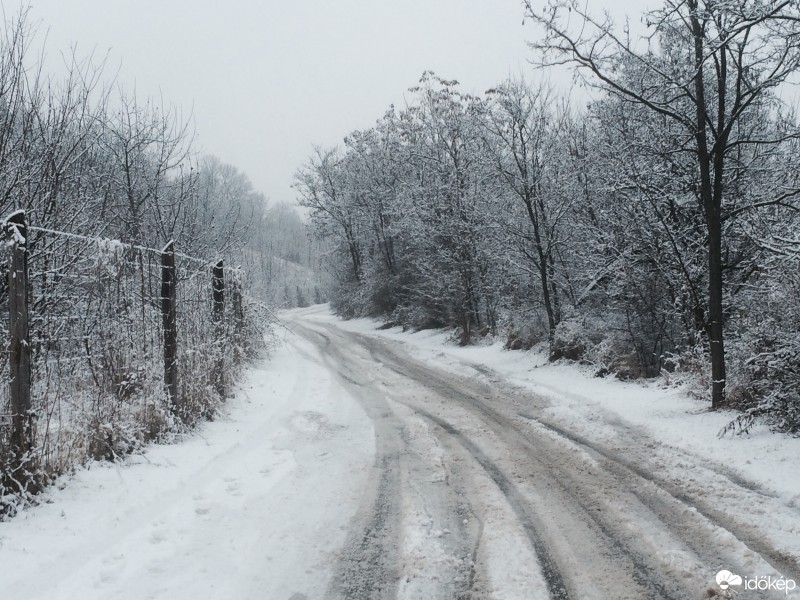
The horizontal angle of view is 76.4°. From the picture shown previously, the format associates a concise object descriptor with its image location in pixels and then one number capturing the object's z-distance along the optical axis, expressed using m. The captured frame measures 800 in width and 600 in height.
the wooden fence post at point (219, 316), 8.41
